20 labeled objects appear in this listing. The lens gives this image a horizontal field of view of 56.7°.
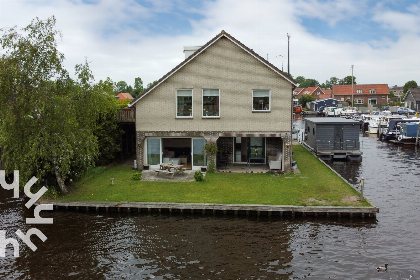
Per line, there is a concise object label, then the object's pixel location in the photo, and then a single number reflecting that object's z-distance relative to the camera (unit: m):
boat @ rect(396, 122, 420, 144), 46.84
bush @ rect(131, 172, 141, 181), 23.92
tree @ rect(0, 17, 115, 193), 18.69
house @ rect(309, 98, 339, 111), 99.81
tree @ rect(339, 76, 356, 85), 147.31
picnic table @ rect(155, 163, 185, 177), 24.69
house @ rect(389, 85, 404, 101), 167.50
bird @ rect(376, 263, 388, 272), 13.66
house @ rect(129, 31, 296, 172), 25.67
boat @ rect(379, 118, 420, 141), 50.34
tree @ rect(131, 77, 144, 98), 127.81
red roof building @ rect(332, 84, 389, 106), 111.19
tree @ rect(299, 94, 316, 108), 112.38
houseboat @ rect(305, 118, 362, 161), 35.84
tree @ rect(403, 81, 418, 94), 122.95
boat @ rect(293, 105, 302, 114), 94.81
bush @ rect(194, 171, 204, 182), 23.44
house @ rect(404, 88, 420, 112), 87.06
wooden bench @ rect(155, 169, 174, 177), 24.36
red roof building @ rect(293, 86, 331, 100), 123.88
